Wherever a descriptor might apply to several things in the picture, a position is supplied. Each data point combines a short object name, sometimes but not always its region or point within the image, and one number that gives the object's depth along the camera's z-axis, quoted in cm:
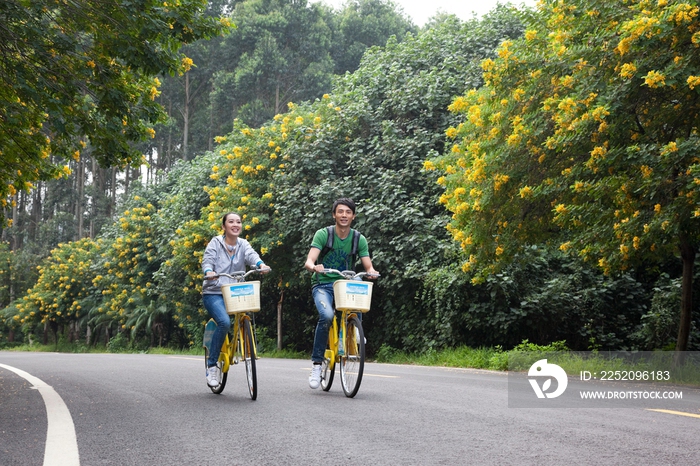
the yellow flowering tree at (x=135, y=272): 3129
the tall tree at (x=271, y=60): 4675
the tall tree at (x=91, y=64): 925
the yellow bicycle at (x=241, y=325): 771
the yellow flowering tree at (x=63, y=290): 3969
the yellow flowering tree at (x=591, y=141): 999
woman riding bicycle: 809
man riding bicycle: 816
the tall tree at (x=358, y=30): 5119
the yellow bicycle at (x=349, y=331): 781
